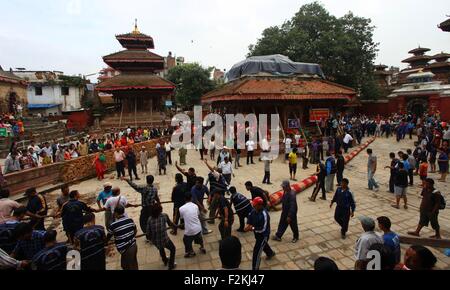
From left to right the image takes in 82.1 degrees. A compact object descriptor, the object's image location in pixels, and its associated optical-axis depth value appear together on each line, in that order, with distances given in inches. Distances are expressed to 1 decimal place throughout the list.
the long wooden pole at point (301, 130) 673.8
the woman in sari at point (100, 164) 487.8
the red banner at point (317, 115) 761.0
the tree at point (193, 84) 1577.3
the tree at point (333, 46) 1157.7
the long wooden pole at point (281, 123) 690.3
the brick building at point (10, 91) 1056.2
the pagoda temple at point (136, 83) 1103.0
